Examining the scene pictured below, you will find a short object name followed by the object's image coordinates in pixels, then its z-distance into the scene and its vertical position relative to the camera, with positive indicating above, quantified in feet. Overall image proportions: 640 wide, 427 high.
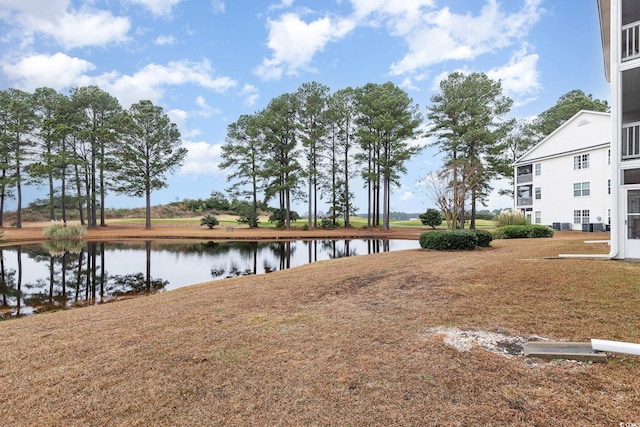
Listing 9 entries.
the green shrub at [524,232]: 51.70 -3.63
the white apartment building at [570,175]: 71.72 +8.67
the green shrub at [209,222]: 98.07 -2.58
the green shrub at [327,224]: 101.05 -4.00
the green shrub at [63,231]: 72.86 -3.61
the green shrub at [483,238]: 39.50 -3.45
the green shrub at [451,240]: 37.65 -3.52
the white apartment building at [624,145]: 24.31 +4.96
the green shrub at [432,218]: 101.60 -2.30
